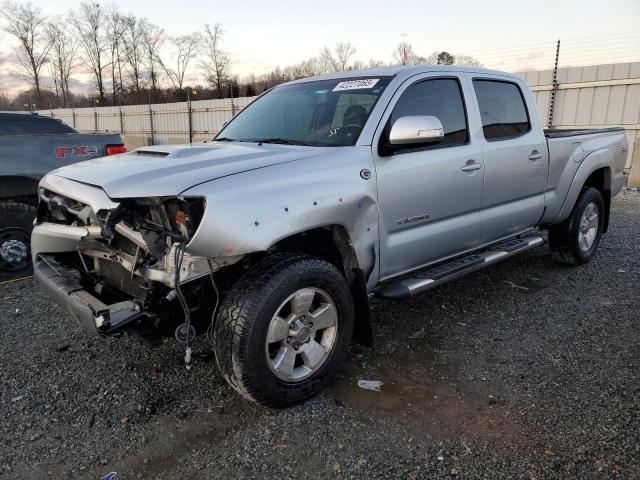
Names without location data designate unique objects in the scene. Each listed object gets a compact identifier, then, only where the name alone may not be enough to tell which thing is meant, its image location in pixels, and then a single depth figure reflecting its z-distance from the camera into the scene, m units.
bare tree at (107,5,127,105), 53.78
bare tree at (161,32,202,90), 50.77
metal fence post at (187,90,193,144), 20.02
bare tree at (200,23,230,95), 44.60
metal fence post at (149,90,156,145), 22.94
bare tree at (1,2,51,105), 52.97
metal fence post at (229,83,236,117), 18.18
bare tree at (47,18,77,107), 56.16
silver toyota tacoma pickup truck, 2.64
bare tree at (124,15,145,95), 53.16
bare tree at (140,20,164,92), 52.34
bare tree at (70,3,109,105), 54.47
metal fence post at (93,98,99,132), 28.25
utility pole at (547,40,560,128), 11.96
